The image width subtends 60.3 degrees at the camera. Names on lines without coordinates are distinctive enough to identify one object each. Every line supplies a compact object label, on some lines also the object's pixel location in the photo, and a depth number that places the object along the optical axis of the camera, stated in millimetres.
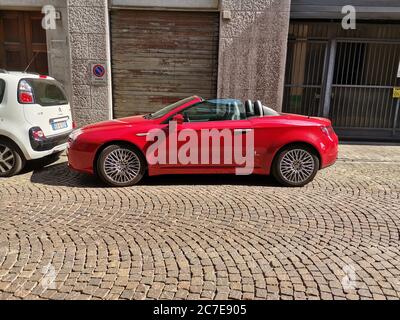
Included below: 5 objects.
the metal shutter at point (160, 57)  8836
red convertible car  5113
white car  5336
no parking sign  8906
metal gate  9188
